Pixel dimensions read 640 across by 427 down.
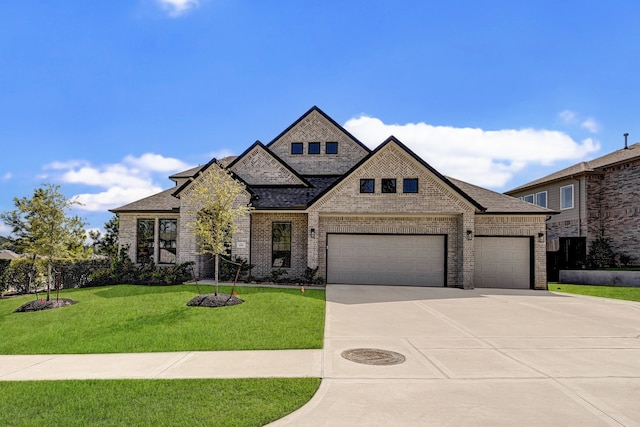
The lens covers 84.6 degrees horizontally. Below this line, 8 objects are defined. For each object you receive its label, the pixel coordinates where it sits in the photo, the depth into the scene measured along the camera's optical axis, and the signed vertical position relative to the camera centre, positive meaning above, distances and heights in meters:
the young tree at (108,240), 20.66 -0.69
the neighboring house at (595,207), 21.38 +1.84
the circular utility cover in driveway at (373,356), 5.86 -2.16
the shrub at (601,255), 21.43 -1.18
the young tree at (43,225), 11.35 +0.09
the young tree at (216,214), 11.41 +0.54
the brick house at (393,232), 16.58 +0.04
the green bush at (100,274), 15.90 -2.14
